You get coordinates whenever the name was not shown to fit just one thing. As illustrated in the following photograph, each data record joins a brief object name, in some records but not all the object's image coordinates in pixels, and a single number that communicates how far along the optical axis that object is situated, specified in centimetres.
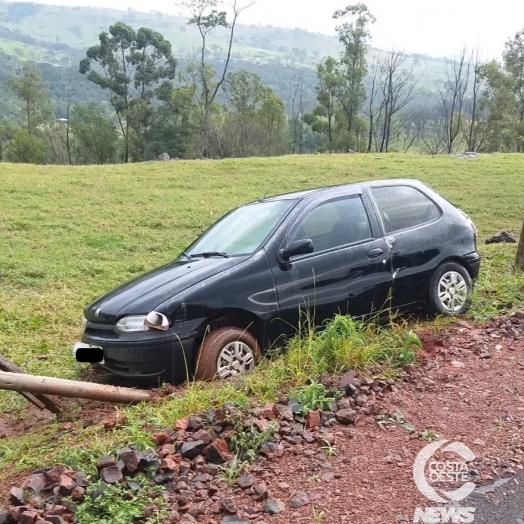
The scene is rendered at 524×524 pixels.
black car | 458
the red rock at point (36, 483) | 296
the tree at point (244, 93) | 4594
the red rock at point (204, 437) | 327
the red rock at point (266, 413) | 350
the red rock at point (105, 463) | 302
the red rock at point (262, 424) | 335
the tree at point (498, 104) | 4253
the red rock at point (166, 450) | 320
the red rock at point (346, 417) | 356
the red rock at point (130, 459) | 300
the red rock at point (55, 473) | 303
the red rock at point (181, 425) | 345
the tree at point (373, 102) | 4533
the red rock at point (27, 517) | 270
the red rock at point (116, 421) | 377
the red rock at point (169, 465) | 304
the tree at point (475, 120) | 4481
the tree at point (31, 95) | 4122
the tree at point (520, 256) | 717
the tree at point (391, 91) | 4616
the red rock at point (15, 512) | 273
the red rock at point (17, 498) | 286
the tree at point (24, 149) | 3672
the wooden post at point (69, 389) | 357
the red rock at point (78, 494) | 284
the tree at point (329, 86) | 4259
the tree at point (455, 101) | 4653
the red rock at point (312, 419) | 350
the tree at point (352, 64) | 4209
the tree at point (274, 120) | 4375
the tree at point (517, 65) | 4291
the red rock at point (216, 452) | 316
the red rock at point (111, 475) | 292
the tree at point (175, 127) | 4106
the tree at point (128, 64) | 4341
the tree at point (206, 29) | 3803
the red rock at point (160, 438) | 334
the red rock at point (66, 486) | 289
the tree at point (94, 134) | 3984
